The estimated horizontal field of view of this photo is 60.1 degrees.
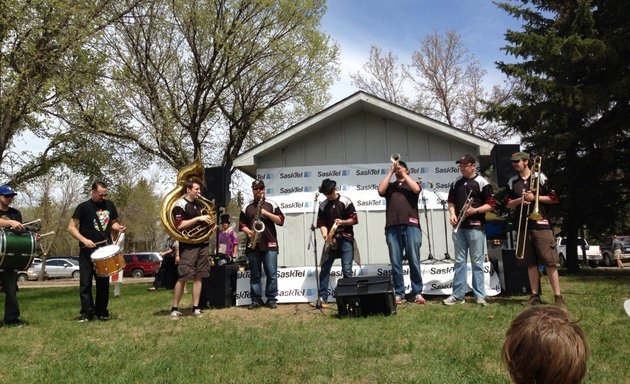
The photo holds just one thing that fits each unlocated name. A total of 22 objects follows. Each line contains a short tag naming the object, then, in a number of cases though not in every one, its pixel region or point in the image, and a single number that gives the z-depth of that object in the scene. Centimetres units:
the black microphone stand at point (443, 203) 995
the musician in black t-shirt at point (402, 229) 761
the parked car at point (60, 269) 3778
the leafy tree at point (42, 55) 1409
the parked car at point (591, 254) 2881
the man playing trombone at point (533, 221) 672
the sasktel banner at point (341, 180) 1020
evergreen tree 1414
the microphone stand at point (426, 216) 976
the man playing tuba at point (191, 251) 728
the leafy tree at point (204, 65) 1991
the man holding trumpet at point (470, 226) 737
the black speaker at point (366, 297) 655
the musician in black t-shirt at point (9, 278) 696
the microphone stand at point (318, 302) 770
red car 3681
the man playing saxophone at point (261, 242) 807
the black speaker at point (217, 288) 830
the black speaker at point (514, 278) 801
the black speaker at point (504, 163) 900
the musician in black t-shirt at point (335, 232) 783
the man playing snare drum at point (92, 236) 736
